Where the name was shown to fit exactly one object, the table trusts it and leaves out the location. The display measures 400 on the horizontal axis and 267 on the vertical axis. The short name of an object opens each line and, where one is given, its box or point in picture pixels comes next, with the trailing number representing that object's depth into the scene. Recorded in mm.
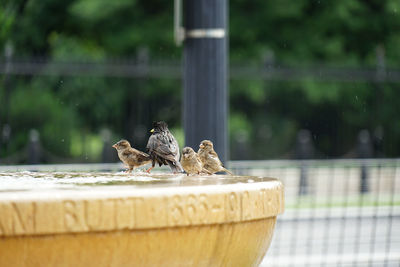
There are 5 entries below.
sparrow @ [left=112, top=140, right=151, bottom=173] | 6474
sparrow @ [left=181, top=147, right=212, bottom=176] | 6179
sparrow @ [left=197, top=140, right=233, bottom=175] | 6591
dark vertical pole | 9925
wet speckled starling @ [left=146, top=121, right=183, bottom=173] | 6027
